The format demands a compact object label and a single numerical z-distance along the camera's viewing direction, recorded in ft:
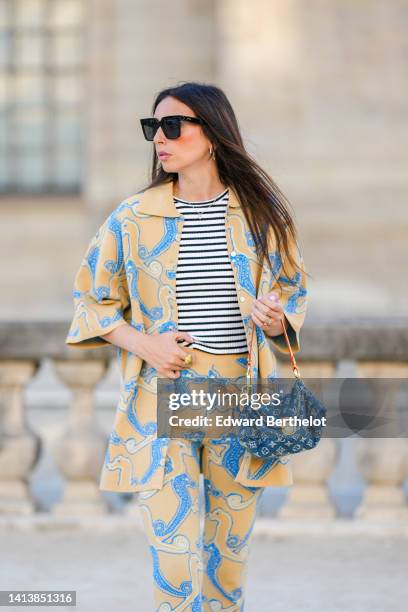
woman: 19.69
